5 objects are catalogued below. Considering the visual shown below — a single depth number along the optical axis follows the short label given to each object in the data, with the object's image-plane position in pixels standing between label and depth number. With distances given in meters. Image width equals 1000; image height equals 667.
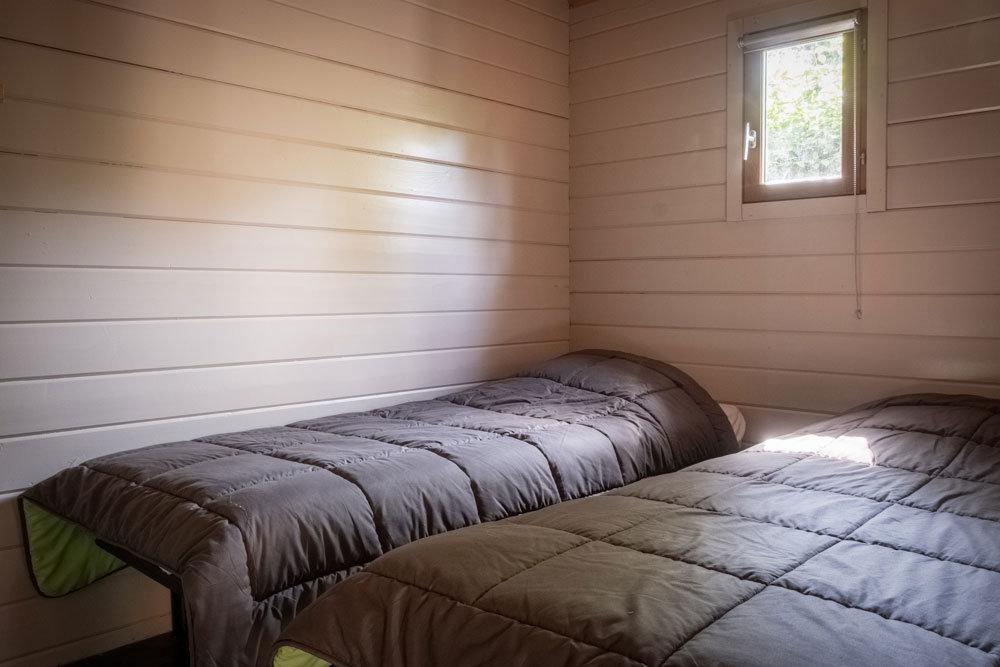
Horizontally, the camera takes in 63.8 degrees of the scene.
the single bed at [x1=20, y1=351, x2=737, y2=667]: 1.67
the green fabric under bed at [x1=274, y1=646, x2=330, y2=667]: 1.46
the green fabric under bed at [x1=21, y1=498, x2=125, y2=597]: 2.14
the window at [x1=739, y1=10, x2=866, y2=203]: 2.97
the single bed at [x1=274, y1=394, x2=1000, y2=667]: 1.12
